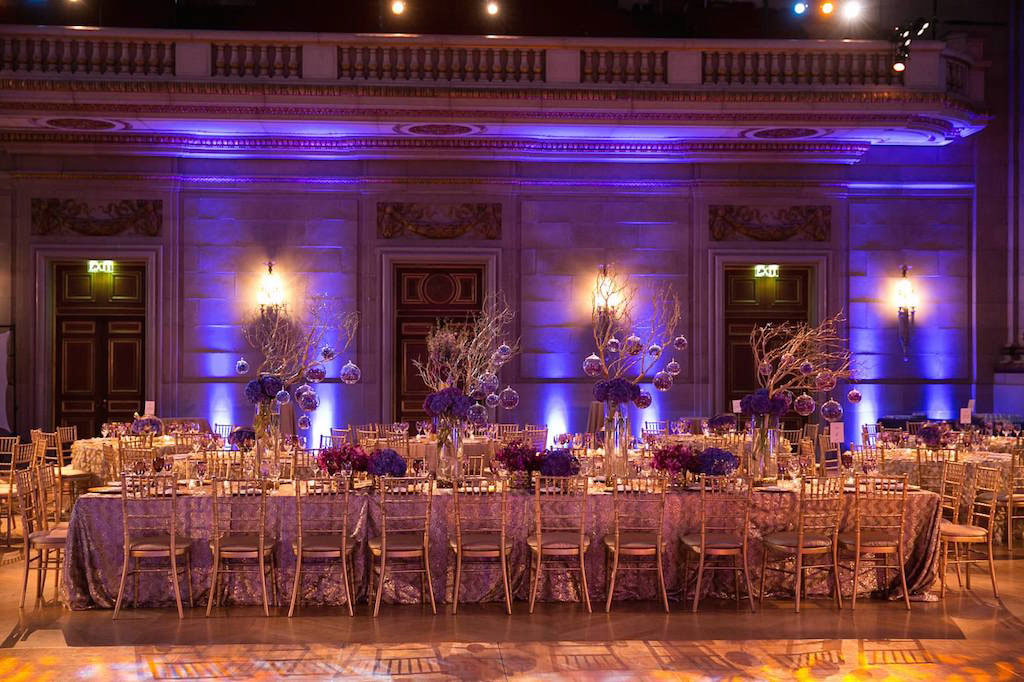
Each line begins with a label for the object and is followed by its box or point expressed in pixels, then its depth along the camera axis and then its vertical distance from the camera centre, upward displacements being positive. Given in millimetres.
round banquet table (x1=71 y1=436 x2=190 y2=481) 9336 -1010
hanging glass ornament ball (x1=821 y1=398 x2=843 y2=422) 7176 -425
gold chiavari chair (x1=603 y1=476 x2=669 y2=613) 6281 -1143
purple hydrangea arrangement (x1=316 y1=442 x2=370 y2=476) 6449 -702
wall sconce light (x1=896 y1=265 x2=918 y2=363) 12953 +577
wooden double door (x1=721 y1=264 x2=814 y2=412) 13094 +555
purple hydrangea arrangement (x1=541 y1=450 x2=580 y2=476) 6453 -730
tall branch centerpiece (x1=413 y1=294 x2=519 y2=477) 6941 -220
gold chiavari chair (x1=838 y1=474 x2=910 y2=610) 6363 -1135
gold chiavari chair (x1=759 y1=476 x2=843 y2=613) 6297 -1166
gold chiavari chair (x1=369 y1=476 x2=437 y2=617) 6168 -1112
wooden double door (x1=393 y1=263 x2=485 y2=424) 12789 +535
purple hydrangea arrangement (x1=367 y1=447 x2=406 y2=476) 6293 -714
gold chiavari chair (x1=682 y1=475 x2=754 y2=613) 6297 -1133
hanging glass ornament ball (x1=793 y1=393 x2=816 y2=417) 6840 -368
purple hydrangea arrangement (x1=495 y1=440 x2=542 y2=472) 6629 -711
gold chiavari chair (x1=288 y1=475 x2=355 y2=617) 6230 -1101
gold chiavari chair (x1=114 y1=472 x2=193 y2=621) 6105 -1105
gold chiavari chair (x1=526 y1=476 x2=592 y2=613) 6262 -1092
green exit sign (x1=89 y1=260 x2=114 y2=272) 12680 +1015
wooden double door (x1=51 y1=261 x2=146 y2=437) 12680 +195
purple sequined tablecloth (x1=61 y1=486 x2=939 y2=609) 6340 -1293
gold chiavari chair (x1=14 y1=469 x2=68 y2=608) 6426 -1200
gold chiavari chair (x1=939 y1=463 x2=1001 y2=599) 6719 -1203
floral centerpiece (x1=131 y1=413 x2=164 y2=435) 9781 -741
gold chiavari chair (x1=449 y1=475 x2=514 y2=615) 6207 -1120
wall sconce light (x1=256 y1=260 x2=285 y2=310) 12422 +707
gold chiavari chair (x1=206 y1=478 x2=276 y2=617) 6226 -1111
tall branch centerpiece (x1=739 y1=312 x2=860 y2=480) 6910 -390
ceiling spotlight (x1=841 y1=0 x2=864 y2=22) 13641 +4583
